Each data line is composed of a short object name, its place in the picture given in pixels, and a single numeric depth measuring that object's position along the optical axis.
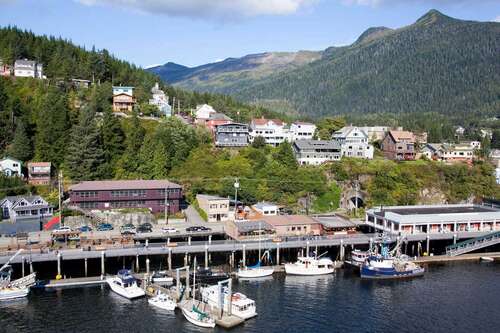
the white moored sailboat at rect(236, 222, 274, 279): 58.66
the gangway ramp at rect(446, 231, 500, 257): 69.69
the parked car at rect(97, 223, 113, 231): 70.75
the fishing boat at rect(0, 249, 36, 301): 50.59
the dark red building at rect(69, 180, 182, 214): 75.12
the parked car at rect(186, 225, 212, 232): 70.80
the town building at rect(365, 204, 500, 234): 73.25
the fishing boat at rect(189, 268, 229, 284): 56.84
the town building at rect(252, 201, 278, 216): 80.56
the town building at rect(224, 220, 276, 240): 68.88
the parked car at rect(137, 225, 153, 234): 69.94
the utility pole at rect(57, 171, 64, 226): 70.50
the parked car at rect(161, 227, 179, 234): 69.49
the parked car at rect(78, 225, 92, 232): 69.40
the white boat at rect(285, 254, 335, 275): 60.31
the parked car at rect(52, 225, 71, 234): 64.81
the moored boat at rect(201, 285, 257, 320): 47.38
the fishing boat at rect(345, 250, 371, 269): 63.38
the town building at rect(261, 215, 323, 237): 72.25
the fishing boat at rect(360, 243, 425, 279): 60.59
